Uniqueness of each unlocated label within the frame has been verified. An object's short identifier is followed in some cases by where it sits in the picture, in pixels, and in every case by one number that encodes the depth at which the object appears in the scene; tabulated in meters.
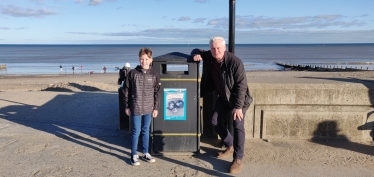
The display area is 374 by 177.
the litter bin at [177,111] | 4.88
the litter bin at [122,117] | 6.17
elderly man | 4.34
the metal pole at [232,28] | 5.34
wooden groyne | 40.02
